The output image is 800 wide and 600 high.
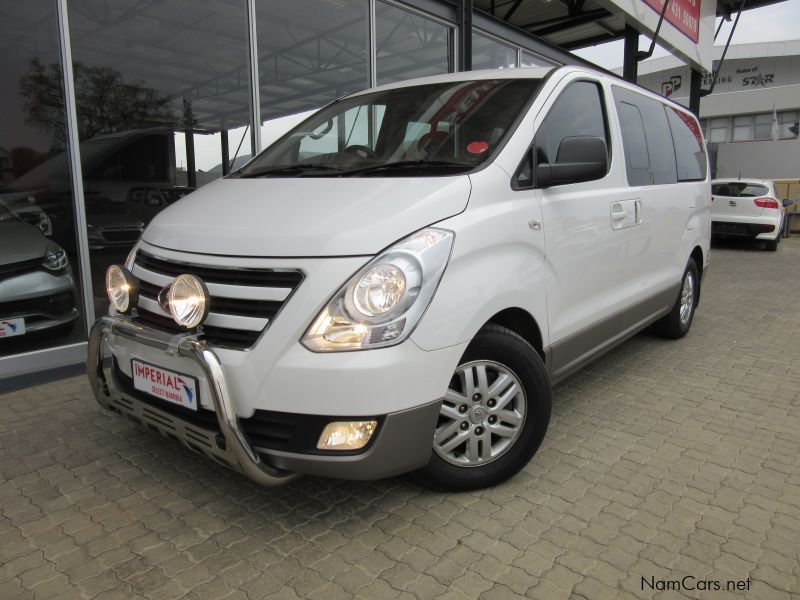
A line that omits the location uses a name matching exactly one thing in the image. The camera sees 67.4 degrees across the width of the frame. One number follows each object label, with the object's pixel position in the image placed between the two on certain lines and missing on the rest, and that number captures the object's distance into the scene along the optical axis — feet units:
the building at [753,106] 91.25
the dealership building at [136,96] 14.39
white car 41.11
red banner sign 37.46
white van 6.88
